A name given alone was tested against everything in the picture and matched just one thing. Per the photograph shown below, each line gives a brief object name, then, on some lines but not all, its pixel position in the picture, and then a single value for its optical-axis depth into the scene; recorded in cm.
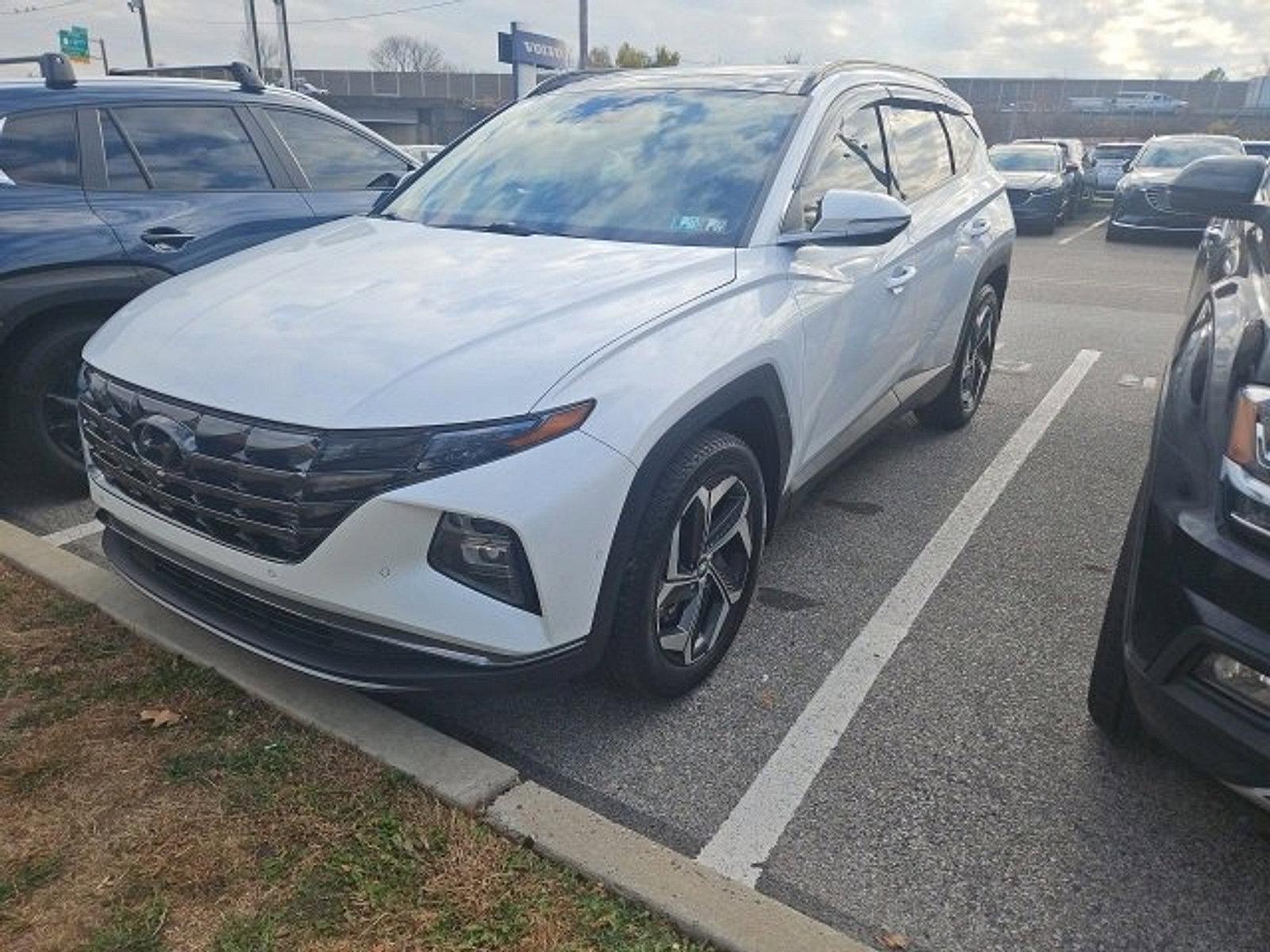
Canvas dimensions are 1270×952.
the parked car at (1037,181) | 1566
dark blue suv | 381
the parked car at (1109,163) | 2230
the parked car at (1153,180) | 1408
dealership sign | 2309
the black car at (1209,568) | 171
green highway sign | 3306
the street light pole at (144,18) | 4119
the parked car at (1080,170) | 1823
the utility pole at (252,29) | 2378
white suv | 207
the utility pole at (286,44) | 2495
